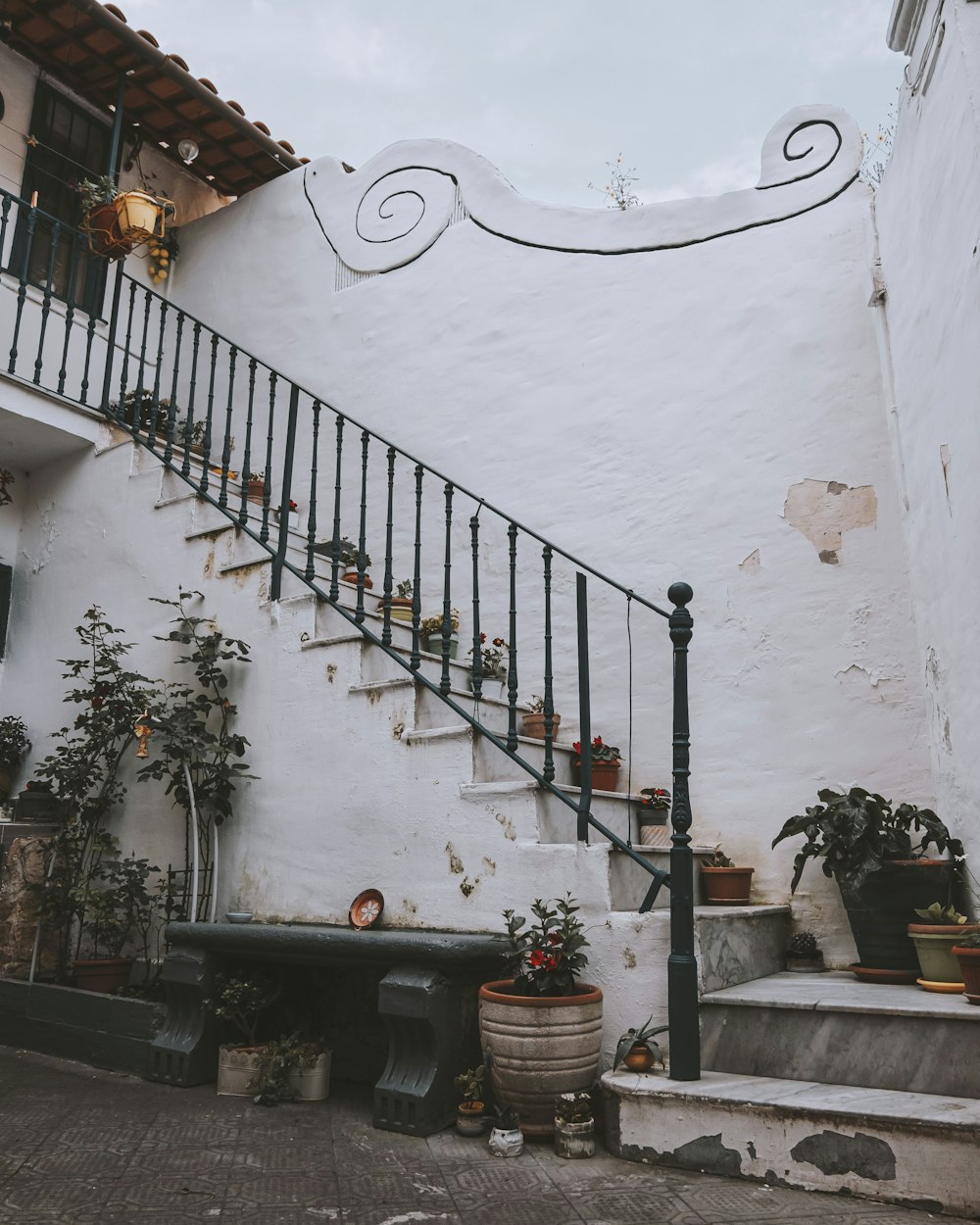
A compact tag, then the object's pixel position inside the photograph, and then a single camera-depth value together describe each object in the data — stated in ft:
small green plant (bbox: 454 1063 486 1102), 9.57
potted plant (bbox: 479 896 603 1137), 9.02
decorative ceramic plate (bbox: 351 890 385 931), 11.54
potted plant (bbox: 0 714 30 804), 16.79
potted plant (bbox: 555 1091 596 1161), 8.66
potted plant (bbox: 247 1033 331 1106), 10.51
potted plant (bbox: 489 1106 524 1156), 8.78
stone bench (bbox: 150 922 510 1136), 9.56
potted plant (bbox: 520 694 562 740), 13.79
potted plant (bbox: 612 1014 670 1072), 9.17
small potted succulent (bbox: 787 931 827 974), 11.90
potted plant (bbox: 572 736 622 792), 13.42
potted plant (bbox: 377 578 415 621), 15.86
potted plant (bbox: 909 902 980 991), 9.58
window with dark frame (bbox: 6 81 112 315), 21.72
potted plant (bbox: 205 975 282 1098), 10.89
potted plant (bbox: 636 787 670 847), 12.61
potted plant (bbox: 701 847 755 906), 12.24
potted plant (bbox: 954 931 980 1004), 8.43
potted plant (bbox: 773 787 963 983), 10.63
